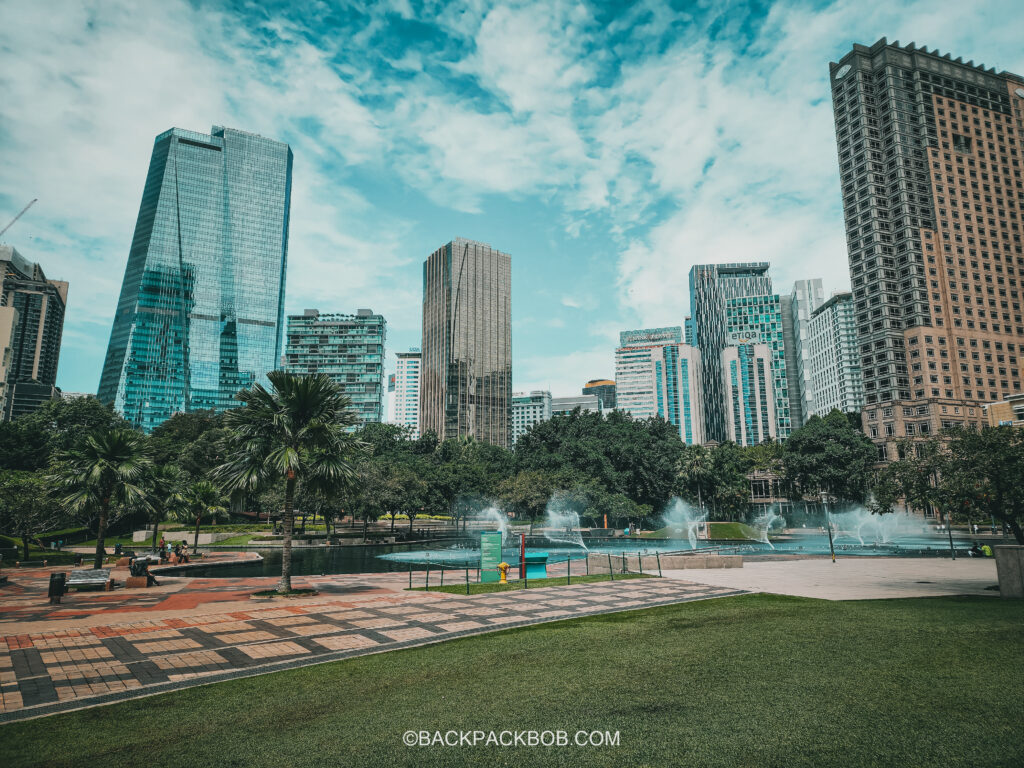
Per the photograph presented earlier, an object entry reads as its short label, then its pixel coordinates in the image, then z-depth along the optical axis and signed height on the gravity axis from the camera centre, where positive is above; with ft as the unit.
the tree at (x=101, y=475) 86.58 +2.42
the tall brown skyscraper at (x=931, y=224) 353.31 +170.60
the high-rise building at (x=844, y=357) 617.62 +142.97
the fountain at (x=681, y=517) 263.70 -13.74
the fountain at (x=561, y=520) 260.42 -13.92
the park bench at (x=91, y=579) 74.79 -11.31
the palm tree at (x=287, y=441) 73.51 +6.48
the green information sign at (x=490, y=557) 77.20 -8.84
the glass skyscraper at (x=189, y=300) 578.25 +199.17
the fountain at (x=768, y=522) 277.72 -18.20
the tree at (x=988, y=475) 64.39 +1.57
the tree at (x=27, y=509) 122.21 -3.78
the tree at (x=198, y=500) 156.46 -2.50
